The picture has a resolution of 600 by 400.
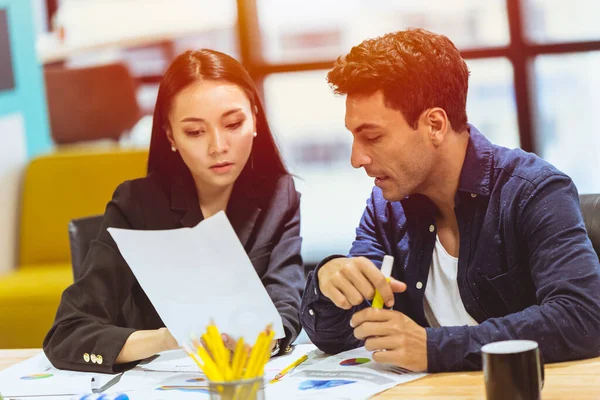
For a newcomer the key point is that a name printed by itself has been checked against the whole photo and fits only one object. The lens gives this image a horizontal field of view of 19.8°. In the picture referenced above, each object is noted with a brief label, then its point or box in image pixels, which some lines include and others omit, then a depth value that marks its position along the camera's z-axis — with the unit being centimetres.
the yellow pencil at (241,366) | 257
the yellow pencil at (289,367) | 293
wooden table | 271
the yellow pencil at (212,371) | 257
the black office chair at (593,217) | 320
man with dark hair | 288
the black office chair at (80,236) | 383
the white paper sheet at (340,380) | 280
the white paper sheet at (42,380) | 296
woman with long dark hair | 330
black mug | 256
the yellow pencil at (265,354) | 258
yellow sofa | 575
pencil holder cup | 255
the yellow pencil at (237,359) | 257
